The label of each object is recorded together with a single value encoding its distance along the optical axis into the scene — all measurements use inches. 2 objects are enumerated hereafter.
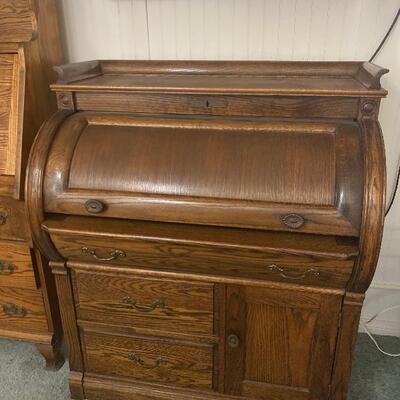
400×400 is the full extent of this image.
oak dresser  57.8
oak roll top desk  47.0
